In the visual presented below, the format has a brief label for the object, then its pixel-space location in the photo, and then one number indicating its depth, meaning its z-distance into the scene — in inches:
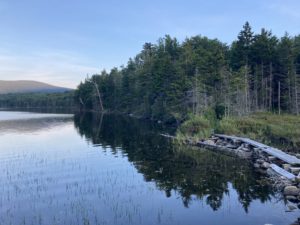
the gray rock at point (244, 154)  838.7
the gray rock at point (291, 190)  504.4
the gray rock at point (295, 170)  596.1
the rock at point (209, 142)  1023.9
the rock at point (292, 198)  489.1
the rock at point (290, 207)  450.8
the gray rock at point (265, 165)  693.1
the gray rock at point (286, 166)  626.0
